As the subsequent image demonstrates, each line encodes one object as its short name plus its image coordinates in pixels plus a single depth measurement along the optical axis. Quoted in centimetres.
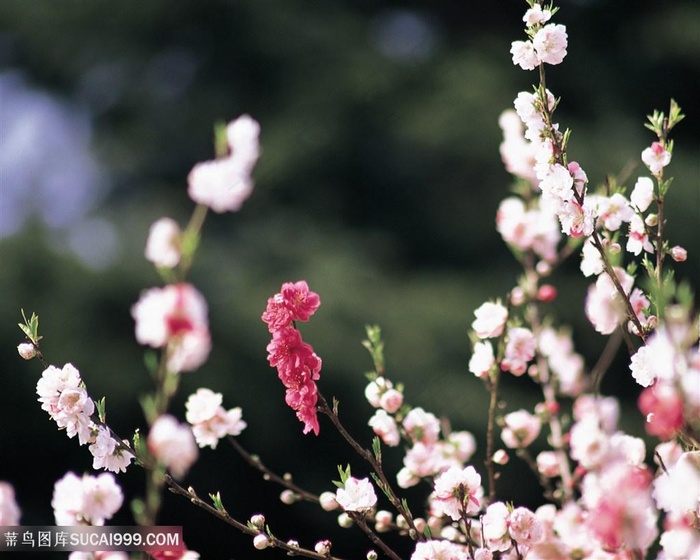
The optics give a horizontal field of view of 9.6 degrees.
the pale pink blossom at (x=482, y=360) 408
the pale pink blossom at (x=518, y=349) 410
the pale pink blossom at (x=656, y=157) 396
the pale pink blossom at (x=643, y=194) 398
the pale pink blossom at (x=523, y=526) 388
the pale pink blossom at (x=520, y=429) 423
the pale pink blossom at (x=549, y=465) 423
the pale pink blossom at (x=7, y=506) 374
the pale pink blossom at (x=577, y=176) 389
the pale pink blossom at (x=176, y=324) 361
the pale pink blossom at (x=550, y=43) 390
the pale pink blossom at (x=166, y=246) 363
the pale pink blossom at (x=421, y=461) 406
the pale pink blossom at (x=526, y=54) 392
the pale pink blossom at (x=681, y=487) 363
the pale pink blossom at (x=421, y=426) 409
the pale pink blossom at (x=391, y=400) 407
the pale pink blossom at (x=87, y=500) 379
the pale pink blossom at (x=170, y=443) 361
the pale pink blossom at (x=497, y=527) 388
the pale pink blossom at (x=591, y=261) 392
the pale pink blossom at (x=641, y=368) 383
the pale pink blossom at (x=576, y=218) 386
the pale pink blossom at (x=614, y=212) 398
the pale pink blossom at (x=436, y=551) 385
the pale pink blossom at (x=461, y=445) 418
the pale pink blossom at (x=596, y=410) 376
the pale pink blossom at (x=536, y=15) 391
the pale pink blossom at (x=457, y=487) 389
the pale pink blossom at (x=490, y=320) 407
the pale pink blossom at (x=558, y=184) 387
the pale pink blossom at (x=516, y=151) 437
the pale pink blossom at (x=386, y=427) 409
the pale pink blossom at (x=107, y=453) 388
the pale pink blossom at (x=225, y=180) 367
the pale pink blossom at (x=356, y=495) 390
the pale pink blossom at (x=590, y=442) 368
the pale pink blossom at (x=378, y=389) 410
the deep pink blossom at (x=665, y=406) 358
